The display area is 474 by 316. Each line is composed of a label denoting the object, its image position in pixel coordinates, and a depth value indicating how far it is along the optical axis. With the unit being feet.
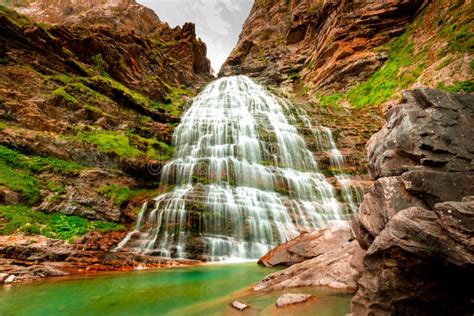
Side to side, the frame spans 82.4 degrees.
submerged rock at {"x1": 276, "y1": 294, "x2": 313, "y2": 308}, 17.58
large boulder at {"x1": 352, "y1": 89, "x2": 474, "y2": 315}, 11.71
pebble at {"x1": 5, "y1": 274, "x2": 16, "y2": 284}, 28.30
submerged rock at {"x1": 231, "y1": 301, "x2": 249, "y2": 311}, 17.73
